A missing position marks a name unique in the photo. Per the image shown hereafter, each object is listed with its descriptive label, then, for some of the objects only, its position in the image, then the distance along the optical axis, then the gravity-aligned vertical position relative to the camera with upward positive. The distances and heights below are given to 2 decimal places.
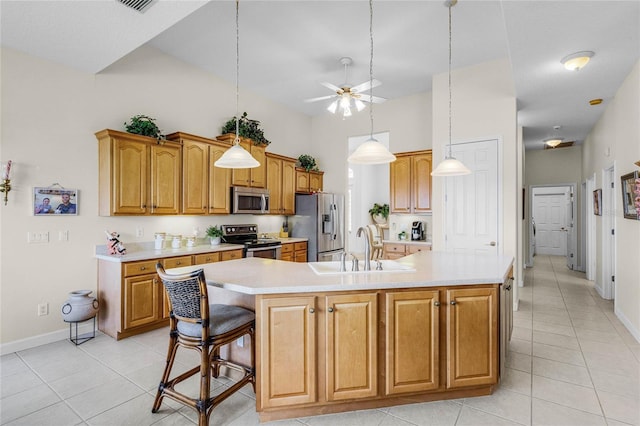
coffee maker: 5.52 -0.27
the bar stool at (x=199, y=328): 1.94 -0.71
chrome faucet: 2.40 -0.26
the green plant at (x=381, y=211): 9.22 +0.14
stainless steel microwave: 4.94 +0.26
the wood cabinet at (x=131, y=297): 3.41 -0.89
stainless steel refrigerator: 5.99 -0.16
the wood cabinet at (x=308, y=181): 6.36 +0.71
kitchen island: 2.01 -0.79
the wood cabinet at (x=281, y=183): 5.68 +0.59
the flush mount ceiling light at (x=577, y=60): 3.06 +1.51
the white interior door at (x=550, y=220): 9.34 -0.13
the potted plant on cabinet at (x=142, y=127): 3.84 +1.07
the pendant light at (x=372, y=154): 2.56 +0.50
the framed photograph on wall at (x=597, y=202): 5.27 +0.23
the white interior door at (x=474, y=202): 4.41 +0.19
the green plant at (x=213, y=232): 4.78 -0.24
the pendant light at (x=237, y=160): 2.73 +0.48
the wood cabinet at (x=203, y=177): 4.29 +0.55
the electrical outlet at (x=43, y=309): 3.32 -0.96
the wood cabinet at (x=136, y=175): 3.60 +0.49
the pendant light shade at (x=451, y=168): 3.10 +0.46
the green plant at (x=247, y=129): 5.04 +1.37
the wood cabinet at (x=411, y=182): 5.37 +0.57
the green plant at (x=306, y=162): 6.54 +1.10
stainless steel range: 4.87 -0.41
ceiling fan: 4.02 +1.56
